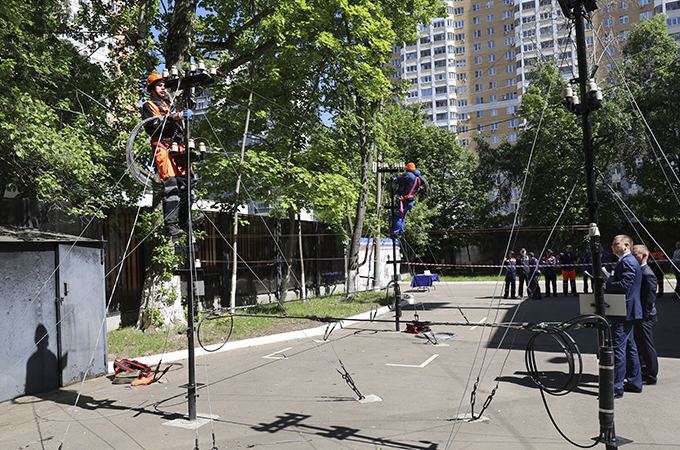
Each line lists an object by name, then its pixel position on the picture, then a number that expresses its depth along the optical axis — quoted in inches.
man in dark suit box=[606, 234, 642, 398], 230.7
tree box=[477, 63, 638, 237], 1061.8
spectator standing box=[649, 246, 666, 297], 598.4
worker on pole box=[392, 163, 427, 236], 492.1
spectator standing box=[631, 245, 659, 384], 250.4
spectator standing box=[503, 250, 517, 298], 693.3
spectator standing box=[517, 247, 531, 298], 704.4
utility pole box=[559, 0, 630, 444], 144.6
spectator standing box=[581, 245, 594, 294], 700.5
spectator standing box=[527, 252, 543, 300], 694.3
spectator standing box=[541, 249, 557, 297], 695.7
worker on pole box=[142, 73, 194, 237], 220.5
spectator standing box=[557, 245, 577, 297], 693.9
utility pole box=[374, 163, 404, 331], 419.2
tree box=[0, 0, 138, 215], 314.0
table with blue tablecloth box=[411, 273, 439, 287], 859.4
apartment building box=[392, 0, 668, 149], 2682.1
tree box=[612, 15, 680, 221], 1047.0
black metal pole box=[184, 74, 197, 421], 215.6
